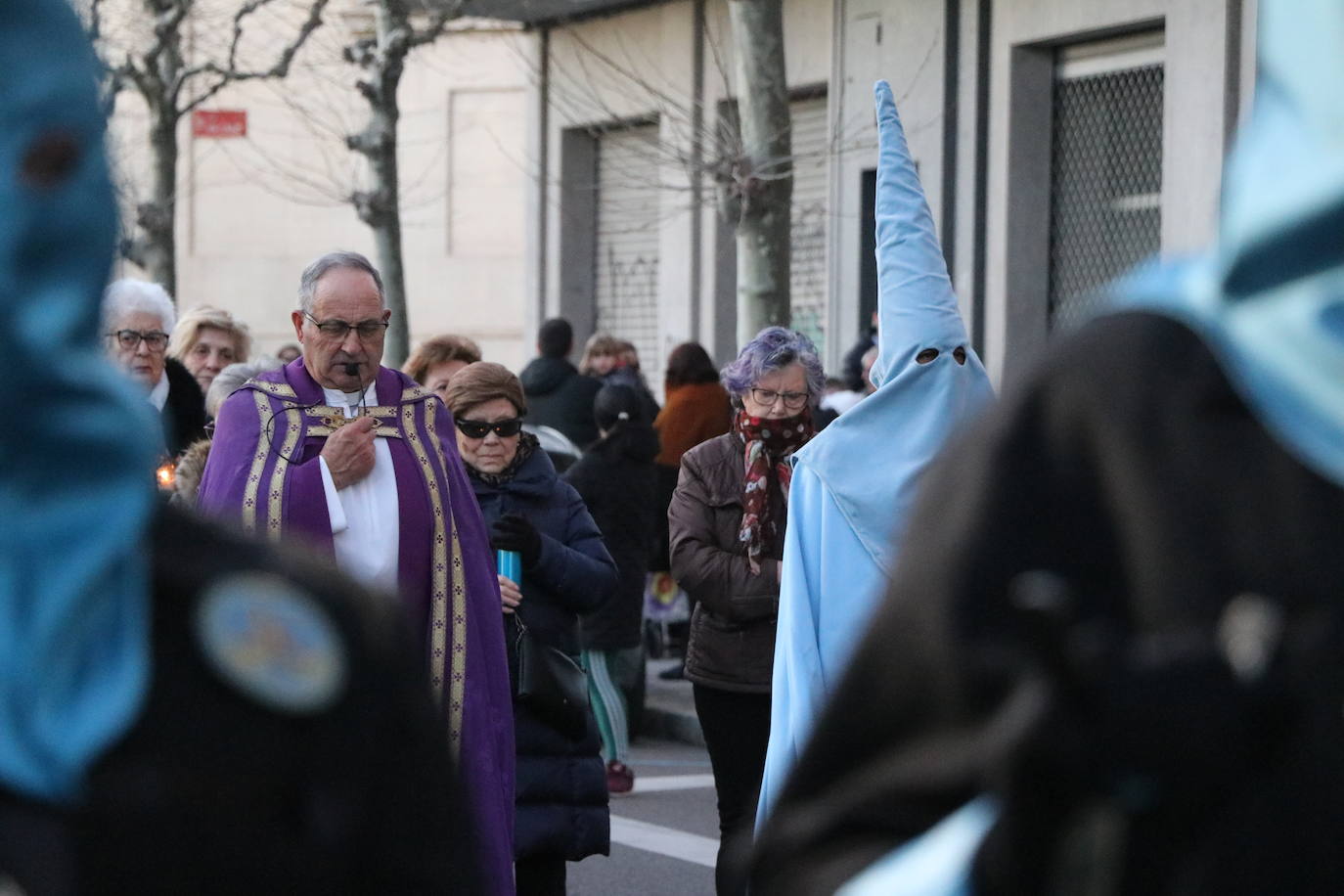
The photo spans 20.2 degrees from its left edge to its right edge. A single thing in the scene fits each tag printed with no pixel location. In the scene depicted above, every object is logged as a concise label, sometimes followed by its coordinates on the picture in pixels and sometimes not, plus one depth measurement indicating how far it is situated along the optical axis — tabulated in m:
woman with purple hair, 11.17
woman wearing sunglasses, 10.03
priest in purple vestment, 8.44
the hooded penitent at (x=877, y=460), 8.41
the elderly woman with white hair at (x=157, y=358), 12.13
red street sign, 36.97
